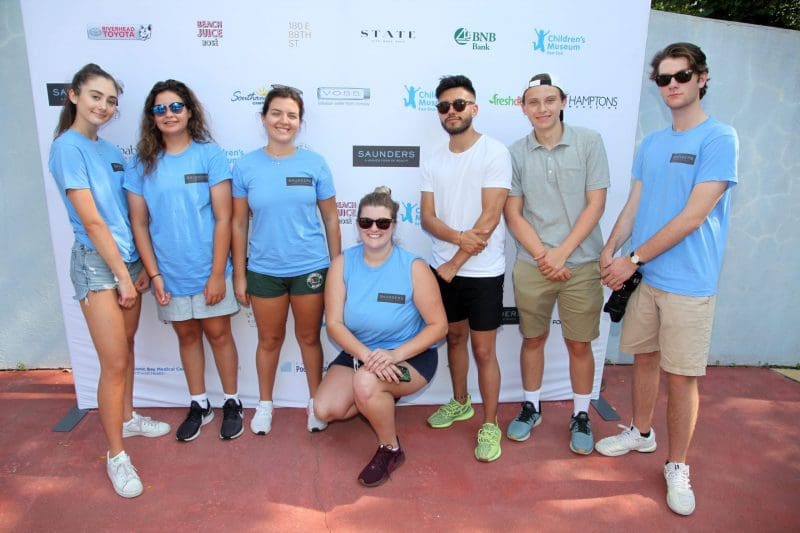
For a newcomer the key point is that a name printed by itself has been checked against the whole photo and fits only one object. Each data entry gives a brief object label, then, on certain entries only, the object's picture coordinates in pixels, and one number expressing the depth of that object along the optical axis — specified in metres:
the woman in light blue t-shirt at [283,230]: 2.70
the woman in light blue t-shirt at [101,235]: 2.32
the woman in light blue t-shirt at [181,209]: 2.62
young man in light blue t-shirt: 2.24
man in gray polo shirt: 2.64
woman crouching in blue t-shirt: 2.58
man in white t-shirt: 2.63
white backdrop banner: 2.88
